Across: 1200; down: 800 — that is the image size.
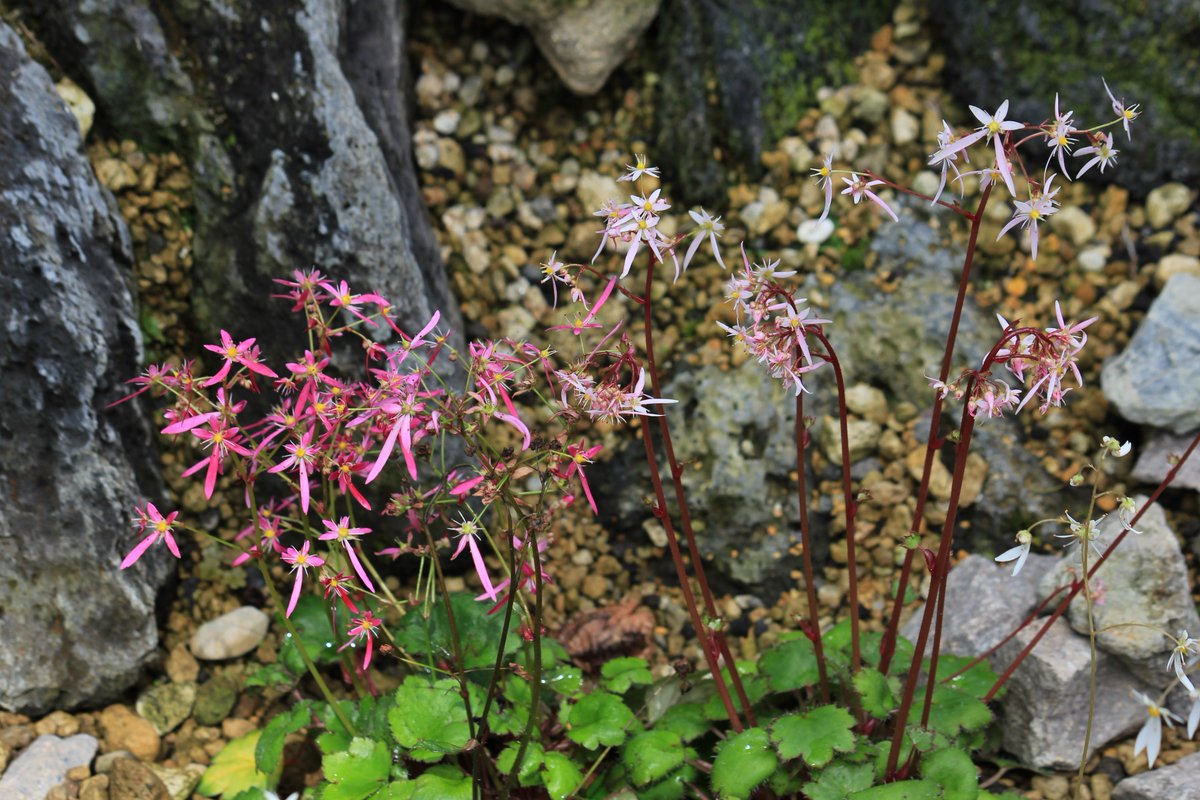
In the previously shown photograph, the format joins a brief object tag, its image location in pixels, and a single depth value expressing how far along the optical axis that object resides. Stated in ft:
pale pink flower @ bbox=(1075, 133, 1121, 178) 5.22
